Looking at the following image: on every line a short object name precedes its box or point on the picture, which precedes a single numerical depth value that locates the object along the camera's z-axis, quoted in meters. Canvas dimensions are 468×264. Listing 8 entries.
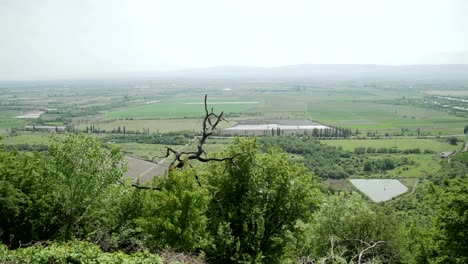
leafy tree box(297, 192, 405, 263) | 19.83
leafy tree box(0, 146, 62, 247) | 14.91
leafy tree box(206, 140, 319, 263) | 15.71
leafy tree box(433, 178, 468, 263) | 13.73
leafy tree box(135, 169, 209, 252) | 12.54
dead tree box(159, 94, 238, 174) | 15.70
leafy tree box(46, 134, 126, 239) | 13.32
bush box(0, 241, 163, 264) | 8.42
